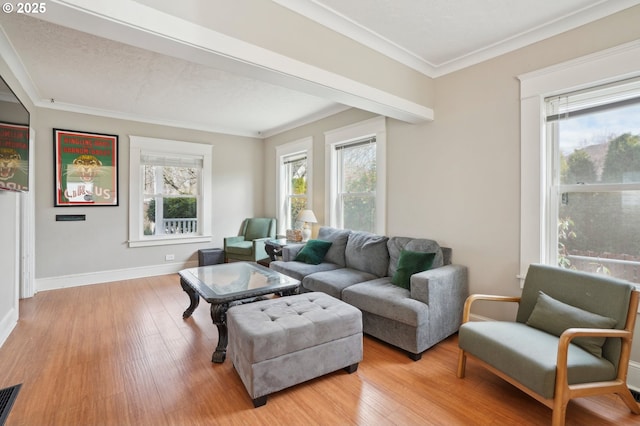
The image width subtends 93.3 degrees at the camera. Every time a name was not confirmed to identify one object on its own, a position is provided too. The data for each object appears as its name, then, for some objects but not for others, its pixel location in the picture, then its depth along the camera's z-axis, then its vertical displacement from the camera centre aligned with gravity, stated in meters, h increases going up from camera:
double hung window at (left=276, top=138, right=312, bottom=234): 5.04 +0.55
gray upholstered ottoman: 1.87 -0.86
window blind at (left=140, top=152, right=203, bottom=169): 5.03 +0.90
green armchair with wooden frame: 1.64 -0.80
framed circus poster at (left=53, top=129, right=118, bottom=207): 4.31 +0.64
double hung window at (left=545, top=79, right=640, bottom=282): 2.15 +0.25
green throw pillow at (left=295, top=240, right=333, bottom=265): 3.84 -0.52
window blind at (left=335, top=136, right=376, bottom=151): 3.99 +0.95
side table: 4.51 -0.54
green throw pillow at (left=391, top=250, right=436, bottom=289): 2.84 -0.52
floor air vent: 1.78 -1.19
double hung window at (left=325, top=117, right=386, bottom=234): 3.79 +0.49
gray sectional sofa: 2.45 -0.72
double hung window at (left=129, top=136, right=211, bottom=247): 4.91 +0.35
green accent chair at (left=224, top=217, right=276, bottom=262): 5.06 -0.51
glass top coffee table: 2.42 -0.67
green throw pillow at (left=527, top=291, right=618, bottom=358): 1.79 -0.68
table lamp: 4.55 -0.11
